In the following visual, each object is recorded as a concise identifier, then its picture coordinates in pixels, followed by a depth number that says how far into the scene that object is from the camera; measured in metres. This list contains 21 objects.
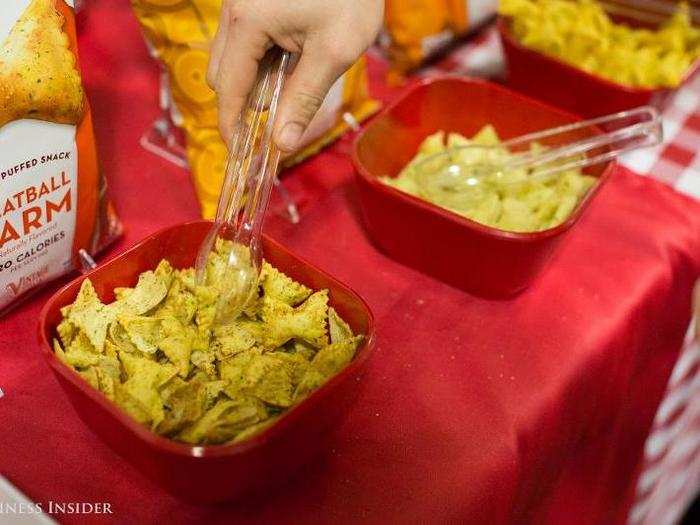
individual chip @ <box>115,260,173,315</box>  0.66
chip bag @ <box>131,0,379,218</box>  0.82
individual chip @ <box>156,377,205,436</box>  0.57
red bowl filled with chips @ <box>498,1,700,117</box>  1.03
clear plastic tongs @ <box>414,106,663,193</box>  0.85
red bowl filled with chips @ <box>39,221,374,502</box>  0.53
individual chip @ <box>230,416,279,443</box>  0.55
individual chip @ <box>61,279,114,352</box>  0.62
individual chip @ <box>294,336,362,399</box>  0.60
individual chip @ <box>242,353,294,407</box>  0.60
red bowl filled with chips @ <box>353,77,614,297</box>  0.76
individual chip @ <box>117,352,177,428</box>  0.57
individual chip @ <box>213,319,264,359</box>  0.64
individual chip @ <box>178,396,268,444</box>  0.56
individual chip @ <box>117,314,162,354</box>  0.64
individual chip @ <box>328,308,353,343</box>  0.66
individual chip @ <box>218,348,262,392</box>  0.61
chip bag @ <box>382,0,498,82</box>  1.10
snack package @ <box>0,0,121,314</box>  0.62
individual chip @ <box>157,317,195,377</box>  0.63
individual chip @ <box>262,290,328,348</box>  0.65
